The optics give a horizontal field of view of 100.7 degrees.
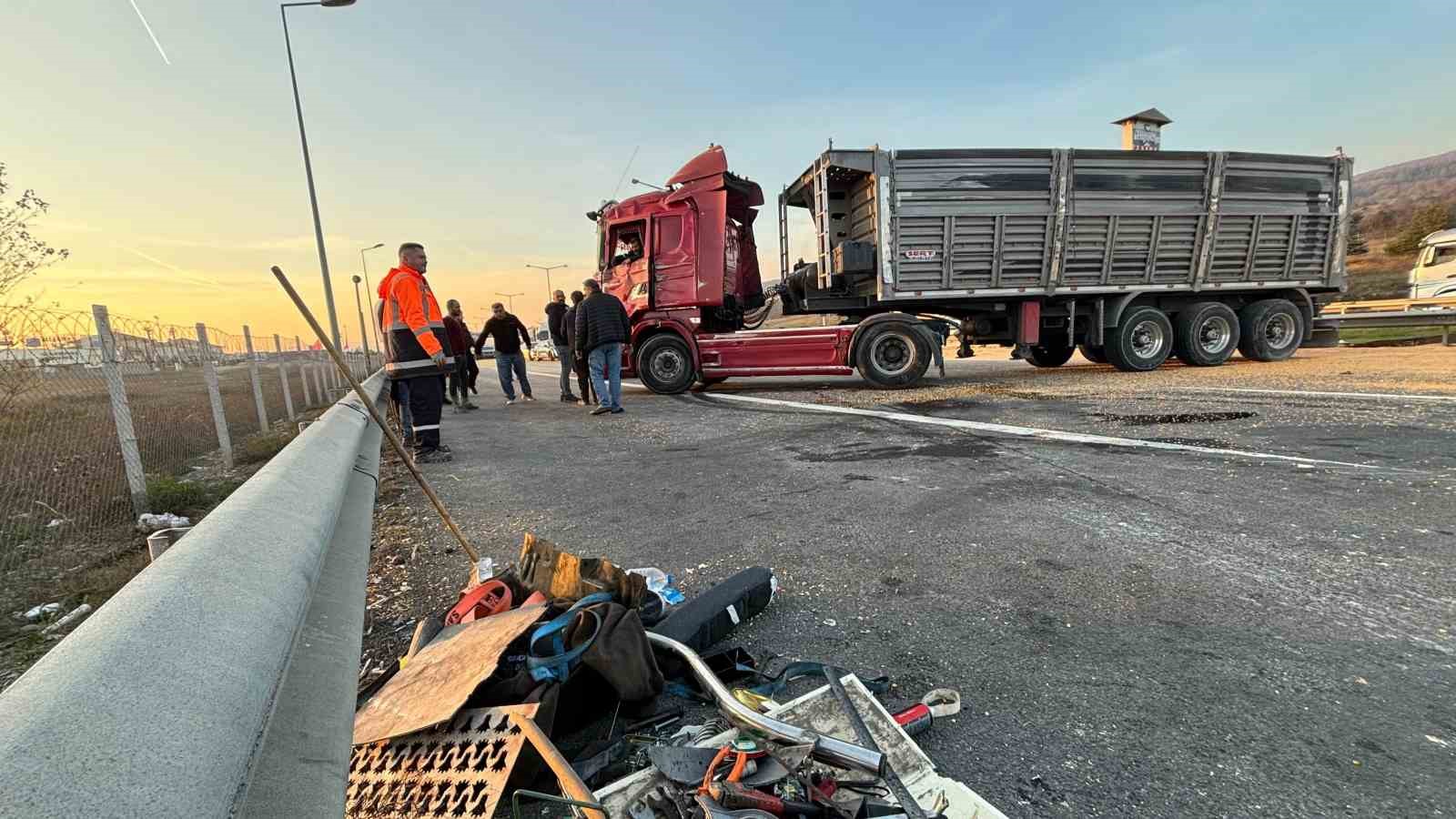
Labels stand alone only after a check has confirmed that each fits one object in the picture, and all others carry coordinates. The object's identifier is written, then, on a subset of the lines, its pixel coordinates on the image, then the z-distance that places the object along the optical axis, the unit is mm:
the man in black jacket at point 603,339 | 7605
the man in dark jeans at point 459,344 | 9664
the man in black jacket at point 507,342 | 9773
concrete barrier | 598
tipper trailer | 8328
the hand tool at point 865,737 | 1159
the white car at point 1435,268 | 16469
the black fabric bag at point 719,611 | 1881
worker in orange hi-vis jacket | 5289
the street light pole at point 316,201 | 13906
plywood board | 1408
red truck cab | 9094
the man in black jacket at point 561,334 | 10211
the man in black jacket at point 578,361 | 8938
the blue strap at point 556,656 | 1496
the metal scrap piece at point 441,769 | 1211
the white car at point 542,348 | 30928
